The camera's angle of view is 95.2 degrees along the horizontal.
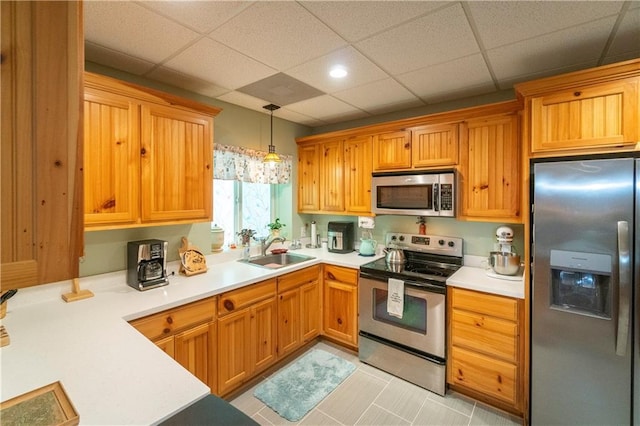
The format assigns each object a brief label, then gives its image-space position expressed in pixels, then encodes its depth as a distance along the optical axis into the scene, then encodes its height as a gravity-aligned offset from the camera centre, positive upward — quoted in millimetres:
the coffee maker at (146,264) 2021 -380
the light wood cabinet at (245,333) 2123 -960
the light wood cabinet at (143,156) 1754 +366
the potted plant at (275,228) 3365 -196
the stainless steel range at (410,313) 2307 -859
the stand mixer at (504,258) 2316 -366
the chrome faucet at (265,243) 3117 -347
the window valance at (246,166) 2788 +471
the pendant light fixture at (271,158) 2703 +490
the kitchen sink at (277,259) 3003 -516
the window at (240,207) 3016 +47
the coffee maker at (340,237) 3328 -291
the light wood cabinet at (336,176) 3113 +408
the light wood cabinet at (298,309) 2598 -927
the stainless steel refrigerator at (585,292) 1602 -464
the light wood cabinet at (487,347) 2041 -995
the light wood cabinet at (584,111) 1631 +612
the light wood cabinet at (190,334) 1736 -789
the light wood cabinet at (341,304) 2816 -923
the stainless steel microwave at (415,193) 2498 +173
